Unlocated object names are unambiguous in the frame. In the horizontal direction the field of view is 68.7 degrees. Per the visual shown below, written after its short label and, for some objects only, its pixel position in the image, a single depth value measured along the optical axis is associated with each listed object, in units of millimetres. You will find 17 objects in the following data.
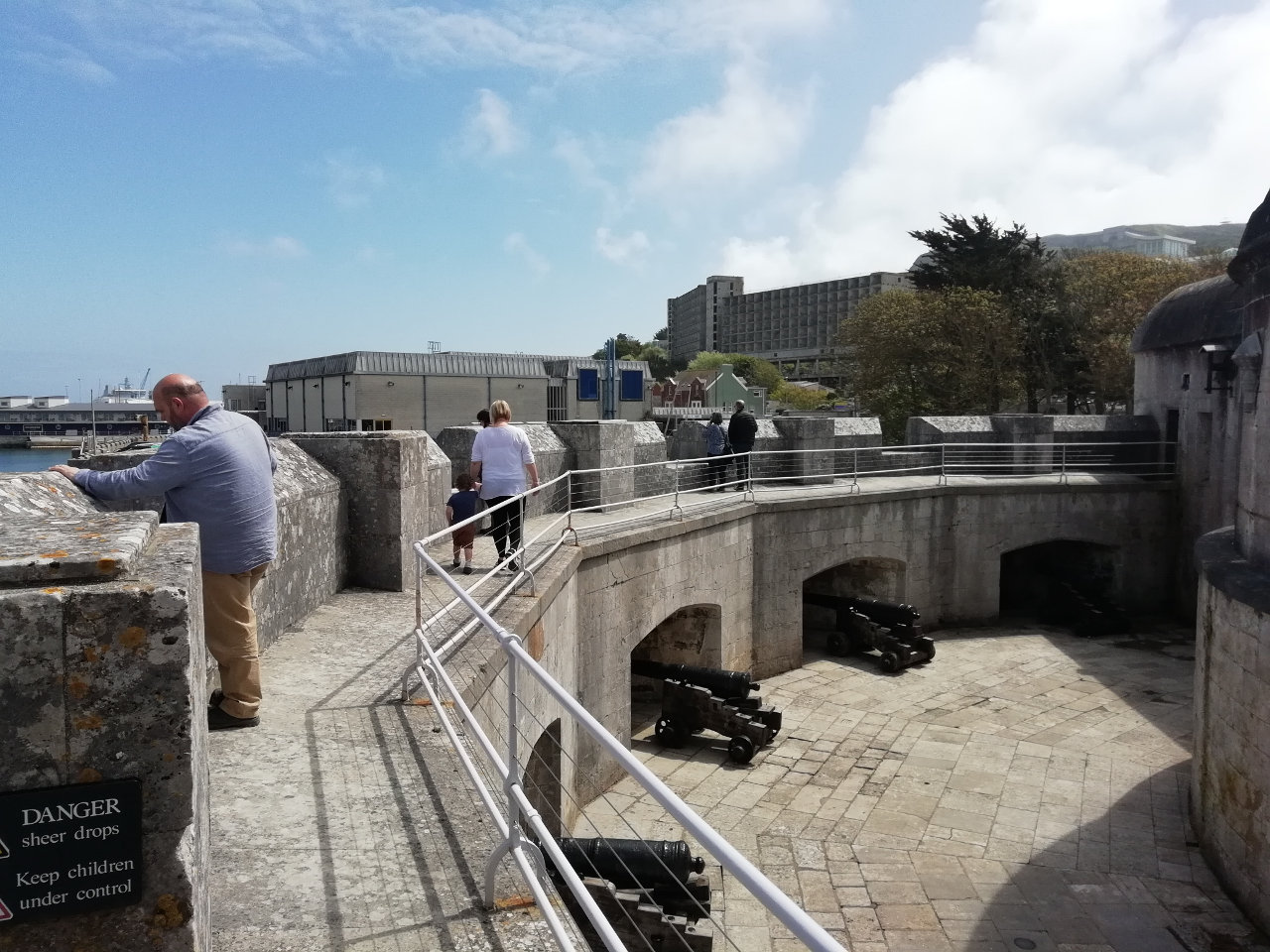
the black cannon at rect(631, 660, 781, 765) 10398
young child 8375
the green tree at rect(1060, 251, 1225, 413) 27359
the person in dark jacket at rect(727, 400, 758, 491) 14278
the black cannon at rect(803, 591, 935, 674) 13720
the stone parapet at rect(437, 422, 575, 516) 10297
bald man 3518
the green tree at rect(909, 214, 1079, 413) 29500
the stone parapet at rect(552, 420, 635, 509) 11352
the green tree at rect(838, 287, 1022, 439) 27219
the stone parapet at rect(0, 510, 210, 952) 1866
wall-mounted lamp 14008
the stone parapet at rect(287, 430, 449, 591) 6734
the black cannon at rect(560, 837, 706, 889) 6141
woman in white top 8203
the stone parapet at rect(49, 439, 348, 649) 5227
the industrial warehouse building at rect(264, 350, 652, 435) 48375
